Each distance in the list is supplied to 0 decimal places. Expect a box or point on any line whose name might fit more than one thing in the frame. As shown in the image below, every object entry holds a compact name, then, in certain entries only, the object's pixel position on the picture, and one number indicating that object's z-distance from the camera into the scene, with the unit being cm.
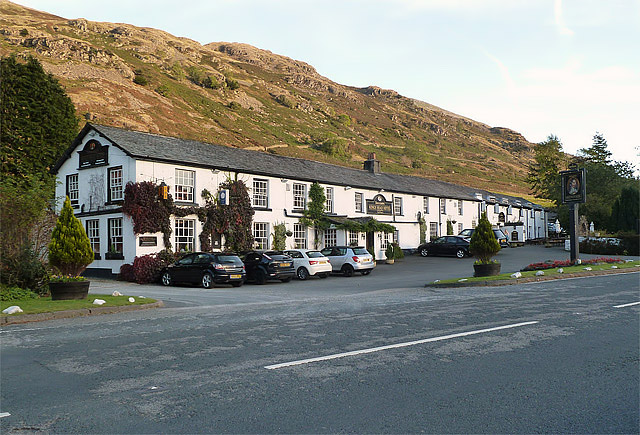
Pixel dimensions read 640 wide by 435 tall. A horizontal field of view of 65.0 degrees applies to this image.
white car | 2542
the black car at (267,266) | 2352
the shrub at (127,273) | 2431
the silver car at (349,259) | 2714
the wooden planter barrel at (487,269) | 2116
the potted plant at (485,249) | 2109
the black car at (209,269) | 2134
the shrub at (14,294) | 1375
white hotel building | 2562
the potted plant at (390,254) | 3642
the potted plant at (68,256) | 1424
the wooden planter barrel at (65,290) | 1419
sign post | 2500
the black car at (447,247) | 3809
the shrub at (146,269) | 2383
